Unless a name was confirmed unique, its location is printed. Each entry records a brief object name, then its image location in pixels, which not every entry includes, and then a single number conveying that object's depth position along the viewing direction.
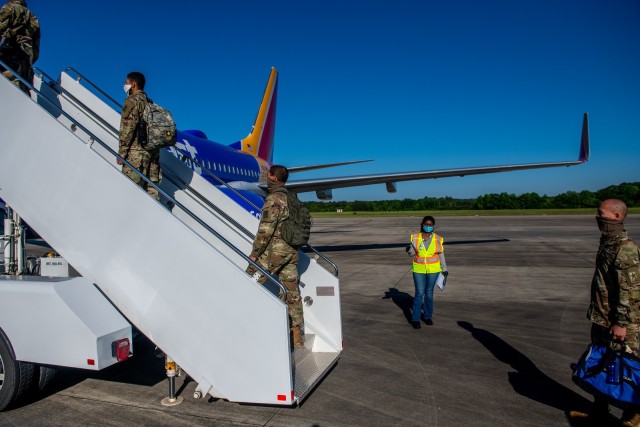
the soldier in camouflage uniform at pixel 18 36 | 4.76
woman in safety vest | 6.87
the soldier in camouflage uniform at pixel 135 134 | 4.51
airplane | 13.09
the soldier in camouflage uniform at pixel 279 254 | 4.44
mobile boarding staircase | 3.43
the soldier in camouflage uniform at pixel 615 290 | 3.41
